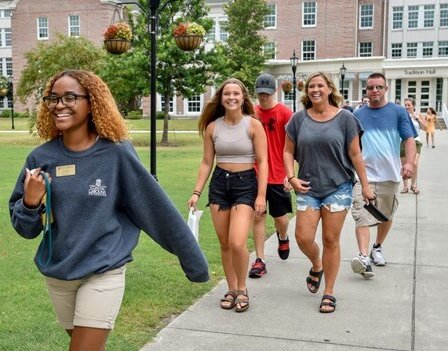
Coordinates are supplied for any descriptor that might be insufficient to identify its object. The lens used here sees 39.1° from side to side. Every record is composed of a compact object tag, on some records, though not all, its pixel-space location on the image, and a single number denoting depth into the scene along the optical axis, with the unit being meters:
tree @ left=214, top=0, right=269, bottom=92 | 46.00
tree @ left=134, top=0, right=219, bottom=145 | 25.56
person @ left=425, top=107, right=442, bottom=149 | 25.45
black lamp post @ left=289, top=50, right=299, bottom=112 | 29.72
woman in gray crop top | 5.06
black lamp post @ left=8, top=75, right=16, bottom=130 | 48.76
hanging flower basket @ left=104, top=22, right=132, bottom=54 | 12.38
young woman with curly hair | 2.77
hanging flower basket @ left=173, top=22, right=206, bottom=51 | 13.31
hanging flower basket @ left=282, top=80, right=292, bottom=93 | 34.62
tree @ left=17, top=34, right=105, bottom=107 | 29.17
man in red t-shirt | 5.86
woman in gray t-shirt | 5.03
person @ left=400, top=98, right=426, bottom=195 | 12.18
